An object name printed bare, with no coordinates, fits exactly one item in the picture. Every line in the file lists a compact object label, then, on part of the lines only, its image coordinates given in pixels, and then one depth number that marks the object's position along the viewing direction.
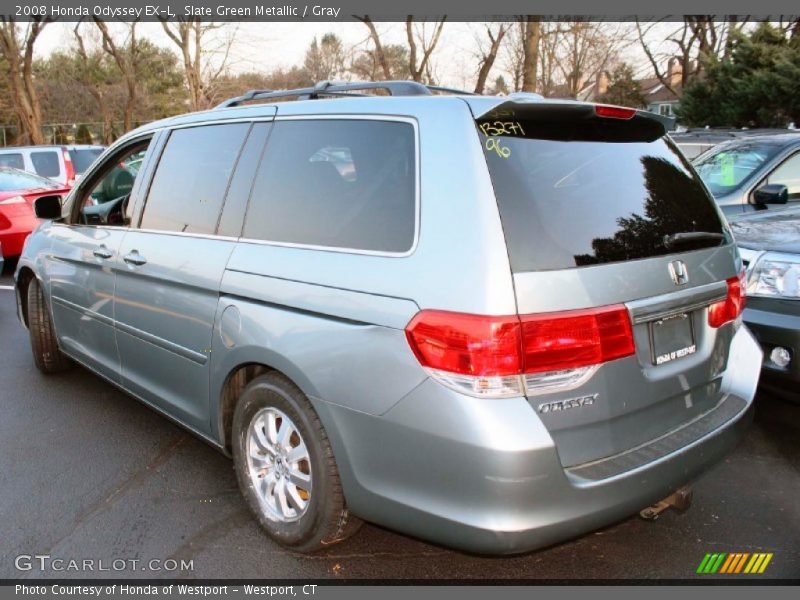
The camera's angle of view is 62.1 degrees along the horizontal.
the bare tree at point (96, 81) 40.22
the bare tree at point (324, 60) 41.81
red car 8.66
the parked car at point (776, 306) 3.59
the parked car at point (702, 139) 9.63
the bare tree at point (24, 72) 27.00
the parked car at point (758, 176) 5.87
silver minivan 2.12
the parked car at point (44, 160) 13.13
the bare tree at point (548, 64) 29.91
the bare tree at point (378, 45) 22.69
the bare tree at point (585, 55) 29.06
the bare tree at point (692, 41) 34.59
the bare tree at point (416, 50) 23.11
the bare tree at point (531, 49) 15.87
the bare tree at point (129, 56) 28.45
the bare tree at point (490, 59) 20.98
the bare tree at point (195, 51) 28.19
